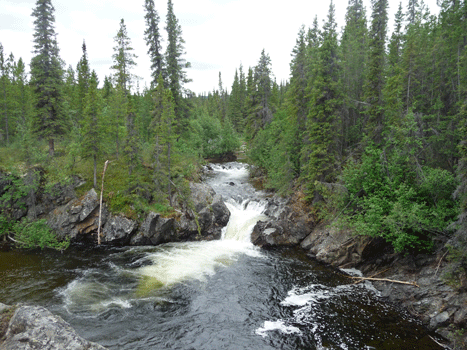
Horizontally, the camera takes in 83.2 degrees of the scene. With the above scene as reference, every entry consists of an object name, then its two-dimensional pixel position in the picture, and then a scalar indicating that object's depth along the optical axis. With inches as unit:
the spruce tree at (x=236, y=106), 3132.4
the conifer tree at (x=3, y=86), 1370.6
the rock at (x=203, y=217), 899.4
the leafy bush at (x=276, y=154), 1027.3
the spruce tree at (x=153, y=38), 1247.2
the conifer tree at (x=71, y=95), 1112.0
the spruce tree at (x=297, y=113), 1040.2
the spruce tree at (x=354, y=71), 1091.9
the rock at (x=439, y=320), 462.3
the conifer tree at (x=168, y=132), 909.8
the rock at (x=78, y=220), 849.5
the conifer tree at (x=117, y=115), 1013.2
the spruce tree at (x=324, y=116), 840.4
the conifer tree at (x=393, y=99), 783.7
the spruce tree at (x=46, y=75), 1040.2
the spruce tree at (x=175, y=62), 1291.8
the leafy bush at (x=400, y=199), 565.0
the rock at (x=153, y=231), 851.4
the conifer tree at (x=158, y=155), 908.2
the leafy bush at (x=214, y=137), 1926.7
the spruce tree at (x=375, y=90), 870.6
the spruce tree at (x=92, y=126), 905.5
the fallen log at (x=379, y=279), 556.3
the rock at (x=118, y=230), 841.5
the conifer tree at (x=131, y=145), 887.1
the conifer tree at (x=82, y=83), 1444.4
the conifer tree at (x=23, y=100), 1477.9
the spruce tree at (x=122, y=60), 1164.7
